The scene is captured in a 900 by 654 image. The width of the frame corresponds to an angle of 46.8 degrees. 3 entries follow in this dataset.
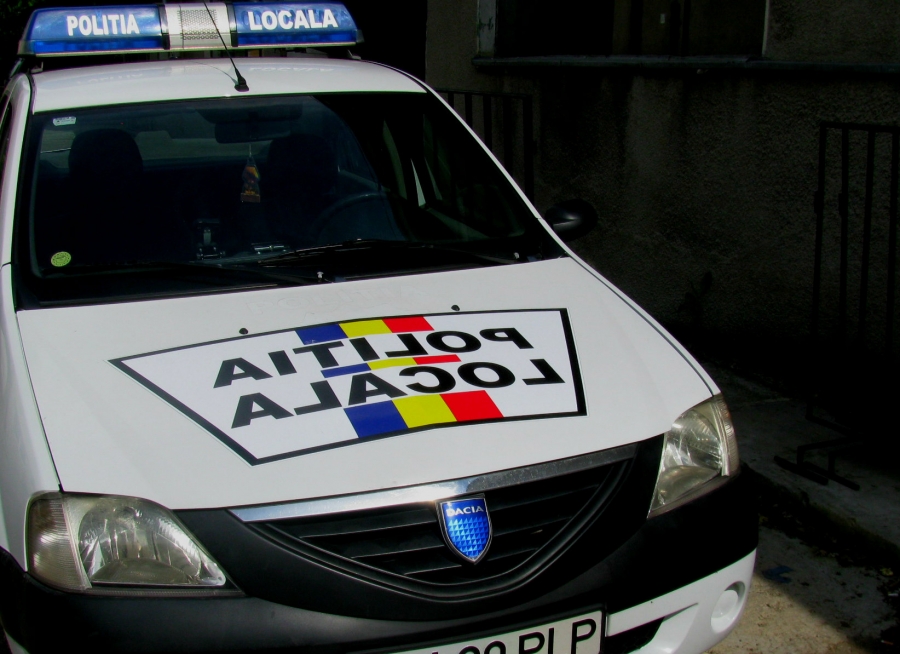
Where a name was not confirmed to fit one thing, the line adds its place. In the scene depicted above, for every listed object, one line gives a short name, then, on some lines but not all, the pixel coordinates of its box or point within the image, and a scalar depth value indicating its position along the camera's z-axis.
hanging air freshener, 3.30
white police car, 2.11
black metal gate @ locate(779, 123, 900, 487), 4.29
